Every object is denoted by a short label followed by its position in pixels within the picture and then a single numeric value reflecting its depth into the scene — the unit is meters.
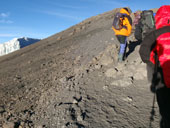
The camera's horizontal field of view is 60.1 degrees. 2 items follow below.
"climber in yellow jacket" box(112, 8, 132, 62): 5.31
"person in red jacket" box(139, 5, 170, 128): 1.86
